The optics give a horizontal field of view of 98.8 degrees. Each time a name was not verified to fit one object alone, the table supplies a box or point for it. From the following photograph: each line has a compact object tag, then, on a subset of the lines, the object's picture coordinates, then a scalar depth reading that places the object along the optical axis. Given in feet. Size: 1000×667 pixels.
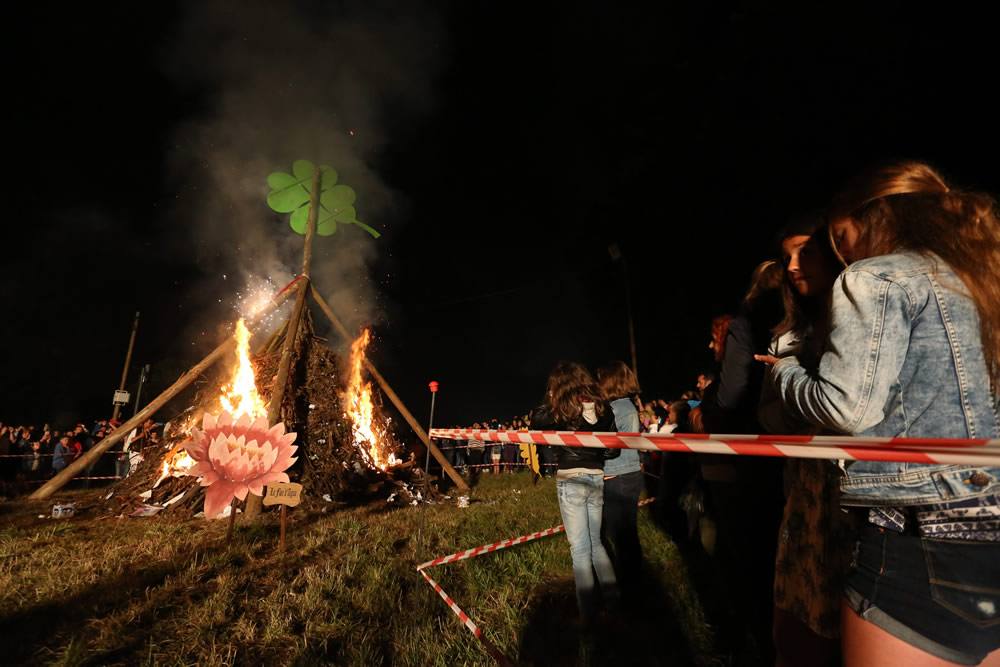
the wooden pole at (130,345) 64.41
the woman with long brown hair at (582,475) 10.64
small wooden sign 14.76
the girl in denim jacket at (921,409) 3.05
